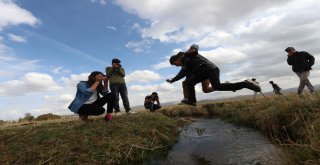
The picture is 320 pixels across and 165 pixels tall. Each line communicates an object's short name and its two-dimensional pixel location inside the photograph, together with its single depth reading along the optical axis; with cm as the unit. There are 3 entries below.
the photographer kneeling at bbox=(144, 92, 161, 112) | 862
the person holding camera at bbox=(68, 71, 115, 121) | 428
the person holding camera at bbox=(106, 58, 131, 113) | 611
